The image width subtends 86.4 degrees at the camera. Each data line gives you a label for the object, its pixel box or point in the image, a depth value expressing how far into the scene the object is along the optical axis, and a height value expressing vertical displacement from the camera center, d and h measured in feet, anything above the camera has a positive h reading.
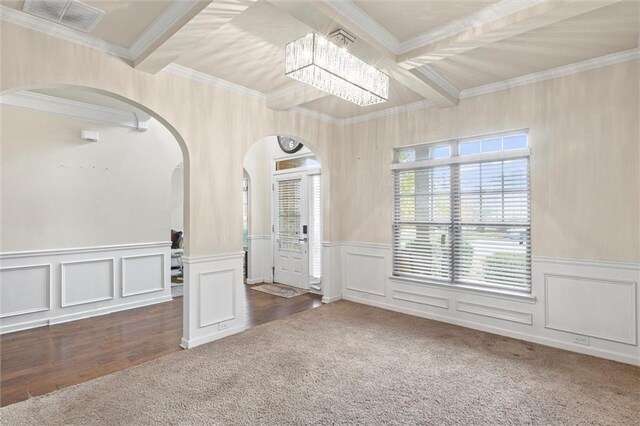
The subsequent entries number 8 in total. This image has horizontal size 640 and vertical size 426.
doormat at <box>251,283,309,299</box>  18.16 -4.06
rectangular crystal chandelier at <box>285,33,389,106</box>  7.69 +3.59
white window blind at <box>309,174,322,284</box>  18.97 -0.72
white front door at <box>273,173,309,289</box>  19.38 -0.77
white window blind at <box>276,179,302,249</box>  19.84 +0.25
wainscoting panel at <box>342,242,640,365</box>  10.01 -3.12
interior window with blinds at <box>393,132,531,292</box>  12.01 +0.16
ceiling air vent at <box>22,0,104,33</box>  7.41 +4.66
